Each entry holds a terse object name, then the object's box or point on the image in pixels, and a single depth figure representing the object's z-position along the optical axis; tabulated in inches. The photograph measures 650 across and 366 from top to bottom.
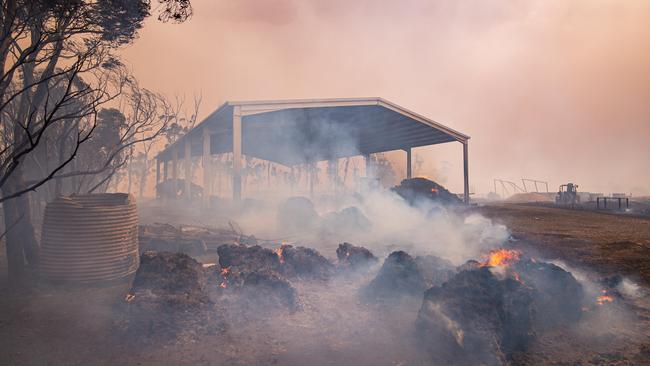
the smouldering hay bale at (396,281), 217.8
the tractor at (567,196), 1152.1
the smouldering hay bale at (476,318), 145.7
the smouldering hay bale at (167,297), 161.3
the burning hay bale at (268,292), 194.4
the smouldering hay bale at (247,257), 241.9
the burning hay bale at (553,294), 181.5
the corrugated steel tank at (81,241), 214.4
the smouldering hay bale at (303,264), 252.7
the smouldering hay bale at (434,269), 240.8
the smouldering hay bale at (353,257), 272.2
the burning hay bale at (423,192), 756.6
